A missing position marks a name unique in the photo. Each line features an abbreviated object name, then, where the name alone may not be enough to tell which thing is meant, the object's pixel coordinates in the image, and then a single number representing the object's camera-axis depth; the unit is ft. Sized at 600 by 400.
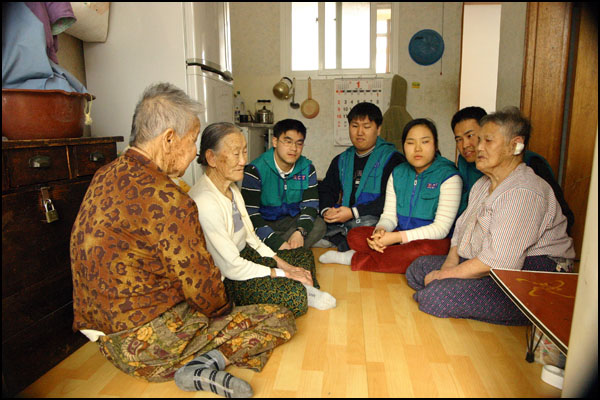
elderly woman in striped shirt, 5.71
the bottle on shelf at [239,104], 17.97
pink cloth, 5.27
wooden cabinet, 4.44
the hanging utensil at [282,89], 18.06
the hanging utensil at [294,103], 18.38
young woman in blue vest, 8.17
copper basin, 4.75
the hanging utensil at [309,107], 18.39
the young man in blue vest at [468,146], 7.93
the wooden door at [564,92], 7.04
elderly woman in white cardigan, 5.75
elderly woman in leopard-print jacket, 4.07
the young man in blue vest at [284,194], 8.86
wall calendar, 17.76
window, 17.48
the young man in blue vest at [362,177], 9.69
